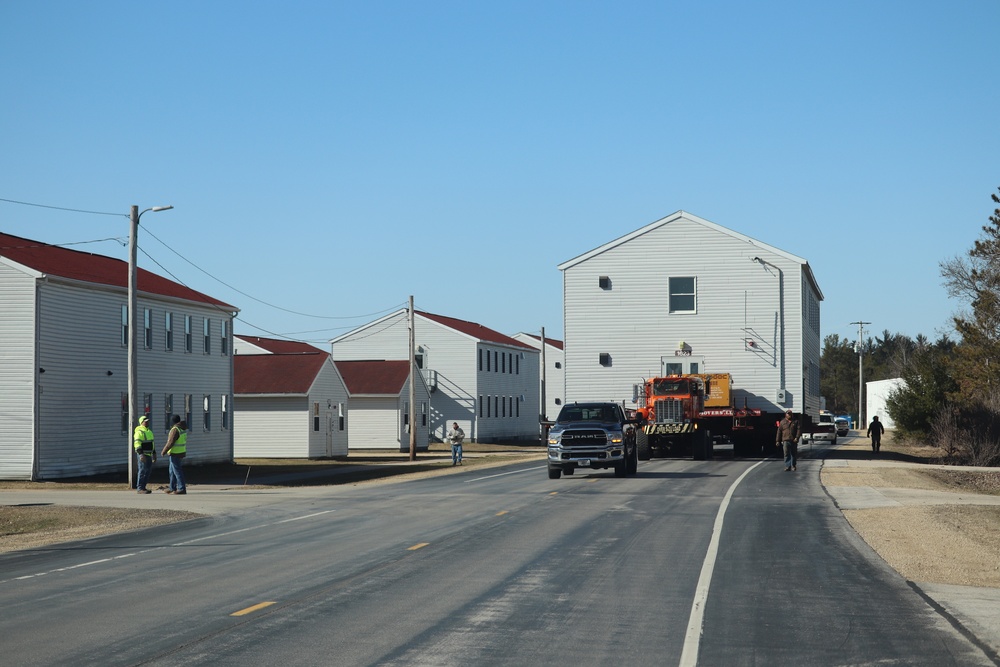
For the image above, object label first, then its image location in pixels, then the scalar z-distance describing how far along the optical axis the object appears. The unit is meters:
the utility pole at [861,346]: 118.30
